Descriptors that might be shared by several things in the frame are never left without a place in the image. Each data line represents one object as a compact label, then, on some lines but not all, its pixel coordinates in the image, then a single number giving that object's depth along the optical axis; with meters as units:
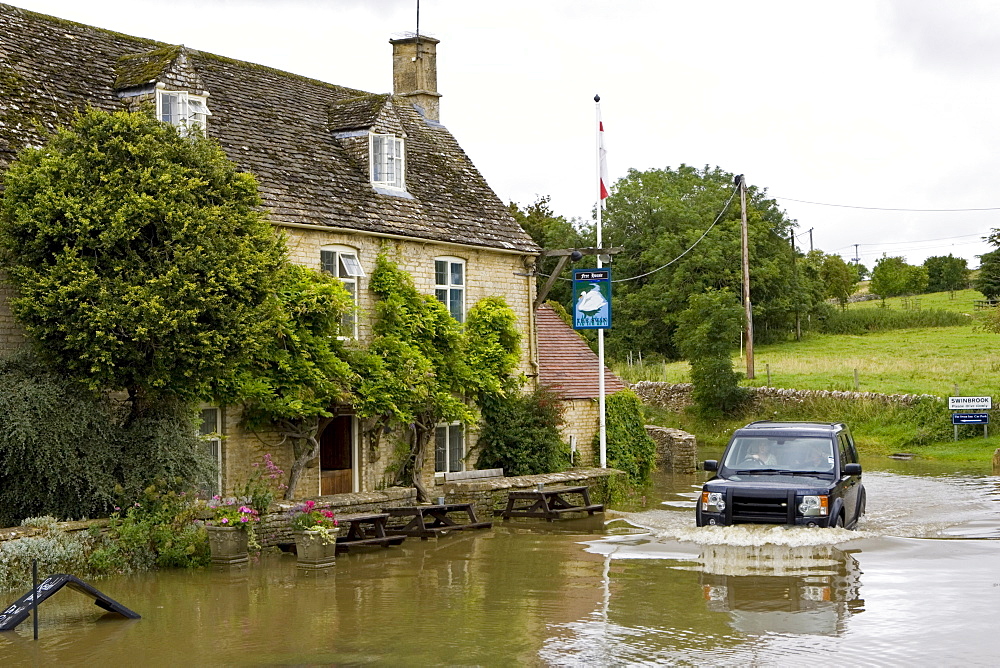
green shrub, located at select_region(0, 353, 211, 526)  16.59
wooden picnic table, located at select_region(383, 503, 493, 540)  20.55
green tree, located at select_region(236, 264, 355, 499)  20.92
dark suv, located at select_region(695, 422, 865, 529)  17.48
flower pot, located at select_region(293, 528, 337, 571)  17.17
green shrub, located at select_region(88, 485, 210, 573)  16.48
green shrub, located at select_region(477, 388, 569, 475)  27.19
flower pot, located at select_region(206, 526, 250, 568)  17.25
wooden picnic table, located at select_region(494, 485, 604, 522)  23.19
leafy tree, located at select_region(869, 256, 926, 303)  97.62
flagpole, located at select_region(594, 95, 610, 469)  28.19
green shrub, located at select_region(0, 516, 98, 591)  14.99
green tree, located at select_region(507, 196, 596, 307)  63.09
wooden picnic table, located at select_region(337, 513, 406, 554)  18.81
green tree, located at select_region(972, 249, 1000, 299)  72.25
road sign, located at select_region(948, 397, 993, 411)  37.22
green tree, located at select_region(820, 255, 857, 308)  82.62
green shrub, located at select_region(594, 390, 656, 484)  30.42
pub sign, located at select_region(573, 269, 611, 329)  27.44
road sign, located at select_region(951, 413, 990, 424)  37.15
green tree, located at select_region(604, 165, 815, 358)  65.75
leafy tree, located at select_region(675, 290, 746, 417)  43.03
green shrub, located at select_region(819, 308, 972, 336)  68.25
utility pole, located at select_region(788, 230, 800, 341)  68.31
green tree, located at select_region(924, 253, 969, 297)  100.69
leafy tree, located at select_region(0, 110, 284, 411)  16.92
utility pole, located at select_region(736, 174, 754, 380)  46.78
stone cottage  21.39
